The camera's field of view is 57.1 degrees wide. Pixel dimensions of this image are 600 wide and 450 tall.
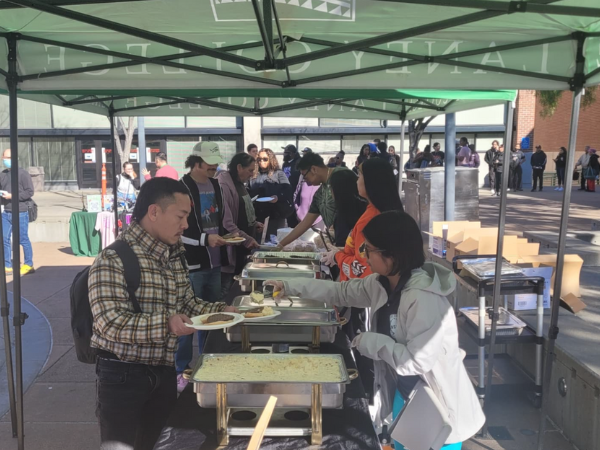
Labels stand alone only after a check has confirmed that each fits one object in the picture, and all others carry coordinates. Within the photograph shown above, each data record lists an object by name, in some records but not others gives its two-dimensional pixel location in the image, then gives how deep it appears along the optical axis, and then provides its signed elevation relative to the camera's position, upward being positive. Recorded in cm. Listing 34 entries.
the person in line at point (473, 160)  1750 +9
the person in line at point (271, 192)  674 -39
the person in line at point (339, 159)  1266 +5
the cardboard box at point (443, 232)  627 -79
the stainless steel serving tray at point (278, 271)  331 -68
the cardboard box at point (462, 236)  575 -77
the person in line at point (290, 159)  922 +2
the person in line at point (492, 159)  1958 +14
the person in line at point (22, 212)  777 -82
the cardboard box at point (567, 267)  480 -89
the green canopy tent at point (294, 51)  280 +63
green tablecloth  963 -135
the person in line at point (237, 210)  455 -45
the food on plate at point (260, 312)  244 -68
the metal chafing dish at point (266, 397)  180 -79
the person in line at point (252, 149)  810 +16
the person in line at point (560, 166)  2041 -8
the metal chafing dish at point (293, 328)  246 -76
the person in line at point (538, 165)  1989 -4
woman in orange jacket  313 -18
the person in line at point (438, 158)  1580 +13
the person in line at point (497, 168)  1889 -17
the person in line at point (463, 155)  1747 +25
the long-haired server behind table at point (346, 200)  391 -28
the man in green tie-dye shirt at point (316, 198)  469 -32
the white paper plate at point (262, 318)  236 -68
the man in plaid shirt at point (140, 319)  202 -60
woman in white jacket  206 -64
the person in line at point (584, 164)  1954 +1
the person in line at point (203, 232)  395 -53
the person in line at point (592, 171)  1917 -23
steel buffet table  180 -92
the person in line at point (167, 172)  578 -14
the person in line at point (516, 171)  1933 -28
